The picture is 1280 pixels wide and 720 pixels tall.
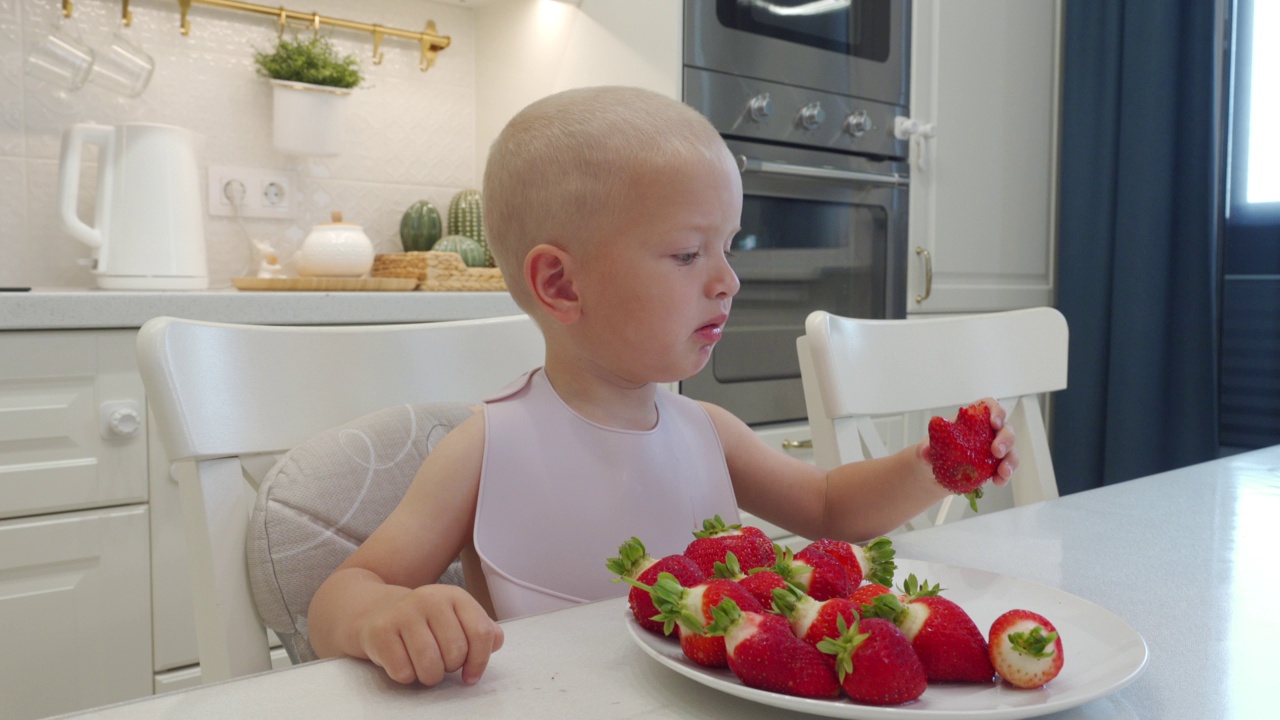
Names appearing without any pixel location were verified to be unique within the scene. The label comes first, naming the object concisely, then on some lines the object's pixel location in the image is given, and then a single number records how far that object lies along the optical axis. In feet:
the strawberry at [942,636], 1.31
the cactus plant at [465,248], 6.41
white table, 1.36
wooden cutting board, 5.33
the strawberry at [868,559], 1.60
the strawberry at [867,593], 1.38
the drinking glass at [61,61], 5.62
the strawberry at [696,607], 1.34
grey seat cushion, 2.15
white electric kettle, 5.24
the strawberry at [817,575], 1.47
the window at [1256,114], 7.86
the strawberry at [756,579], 1.42
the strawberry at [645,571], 1.48
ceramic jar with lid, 5.91
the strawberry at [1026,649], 1.26
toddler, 2.22
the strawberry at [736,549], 1.62
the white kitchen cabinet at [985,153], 7.63
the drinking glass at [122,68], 5.83
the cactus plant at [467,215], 6.91
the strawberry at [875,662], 1.22
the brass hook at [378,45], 6.87
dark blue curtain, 7.97
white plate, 1.23
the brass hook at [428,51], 7.15
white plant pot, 6.31
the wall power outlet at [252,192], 6.42
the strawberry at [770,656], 1.26
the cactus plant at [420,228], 6.83
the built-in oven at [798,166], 6.25
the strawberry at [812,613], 1.28
